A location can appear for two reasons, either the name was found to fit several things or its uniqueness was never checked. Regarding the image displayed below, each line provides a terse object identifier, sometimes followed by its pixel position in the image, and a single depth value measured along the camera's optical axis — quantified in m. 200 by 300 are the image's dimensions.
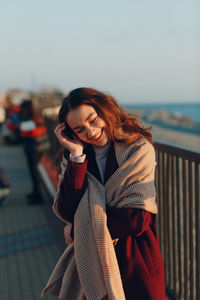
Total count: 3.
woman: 2.10
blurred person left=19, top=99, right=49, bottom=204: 8.08
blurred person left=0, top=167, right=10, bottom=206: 8.19
